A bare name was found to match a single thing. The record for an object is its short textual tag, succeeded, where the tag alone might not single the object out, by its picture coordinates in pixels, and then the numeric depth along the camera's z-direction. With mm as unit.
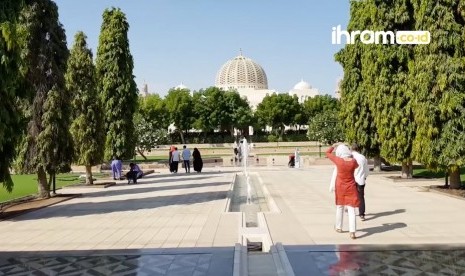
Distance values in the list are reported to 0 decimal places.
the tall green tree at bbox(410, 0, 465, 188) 14750
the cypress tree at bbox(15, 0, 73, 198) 14789
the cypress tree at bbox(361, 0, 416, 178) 19594
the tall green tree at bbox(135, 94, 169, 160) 70562
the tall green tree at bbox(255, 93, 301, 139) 77750
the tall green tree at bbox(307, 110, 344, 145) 43750
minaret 130800
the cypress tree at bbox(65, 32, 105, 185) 20328
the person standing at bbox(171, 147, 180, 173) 28047
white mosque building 115438
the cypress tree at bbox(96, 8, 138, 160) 25344
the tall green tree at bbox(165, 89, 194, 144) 73062
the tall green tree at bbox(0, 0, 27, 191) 10539
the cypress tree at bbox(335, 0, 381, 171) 23017
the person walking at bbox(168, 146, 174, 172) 28025
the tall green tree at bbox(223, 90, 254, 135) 74500
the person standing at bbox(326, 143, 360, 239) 8109
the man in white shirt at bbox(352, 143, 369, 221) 9492
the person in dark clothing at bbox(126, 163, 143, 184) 21281
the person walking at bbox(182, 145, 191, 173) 27381
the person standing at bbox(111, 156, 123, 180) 24031
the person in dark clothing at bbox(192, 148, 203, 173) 27416
